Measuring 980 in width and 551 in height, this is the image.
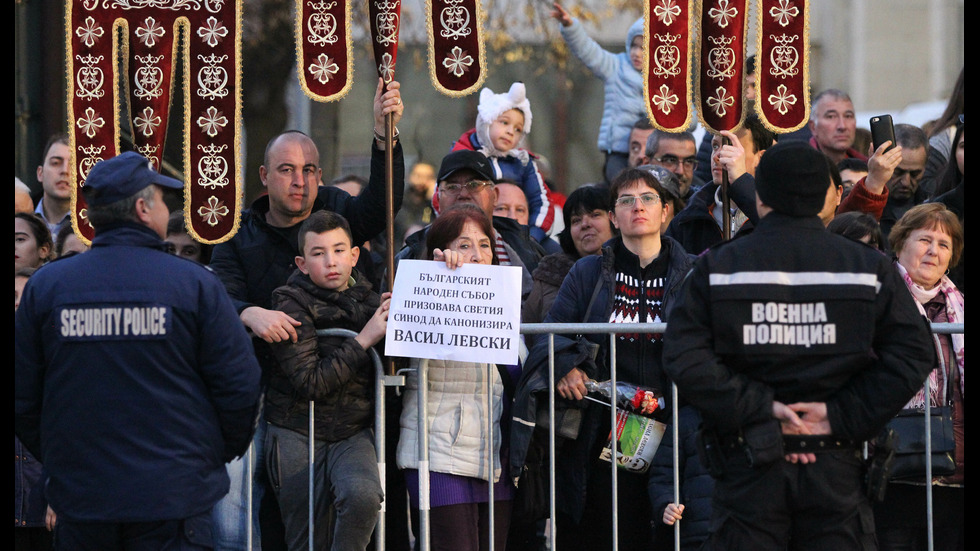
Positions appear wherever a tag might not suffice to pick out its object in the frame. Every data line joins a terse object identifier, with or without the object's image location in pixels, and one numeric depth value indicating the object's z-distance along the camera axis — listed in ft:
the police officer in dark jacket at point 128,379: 30.73
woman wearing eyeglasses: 39.01
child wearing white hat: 53.52
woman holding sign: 38.42
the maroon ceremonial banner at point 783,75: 40.06
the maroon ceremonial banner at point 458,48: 40.01
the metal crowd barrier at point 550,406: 37.32
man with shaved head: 41.29
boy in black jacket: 37.55
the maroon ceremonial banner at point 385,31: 40.50
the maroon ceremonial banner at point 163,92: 40.24
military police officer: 30.35
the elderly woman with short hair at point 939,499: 38.17
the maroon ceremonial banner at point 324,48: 39.96
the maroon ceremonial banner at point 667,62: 40.01
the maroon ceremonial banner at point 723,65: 40.11
